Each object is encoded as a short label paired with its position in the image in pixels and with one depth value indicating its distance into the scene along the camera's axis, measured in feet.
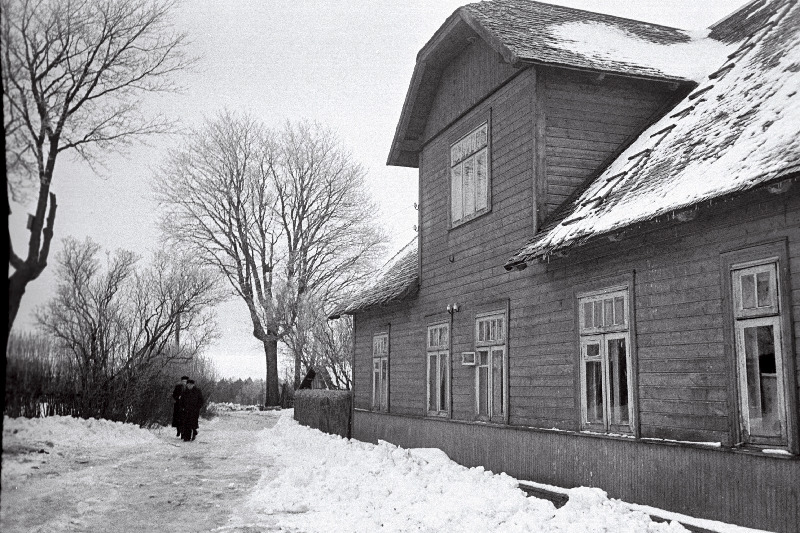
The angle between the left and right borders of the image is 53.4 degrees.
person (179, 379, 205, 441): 66.44
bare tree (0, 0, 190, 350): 11.80
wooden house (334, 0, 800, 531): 24.47
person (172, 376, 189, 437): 69.77
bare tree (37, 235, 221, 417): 50.42
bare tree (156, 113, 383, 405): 138.00
